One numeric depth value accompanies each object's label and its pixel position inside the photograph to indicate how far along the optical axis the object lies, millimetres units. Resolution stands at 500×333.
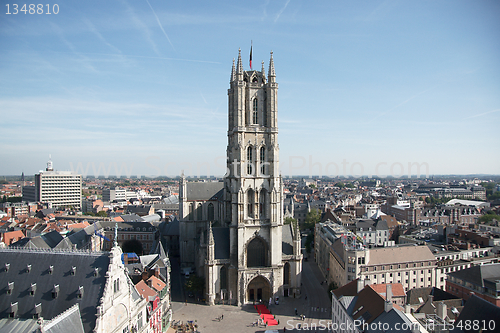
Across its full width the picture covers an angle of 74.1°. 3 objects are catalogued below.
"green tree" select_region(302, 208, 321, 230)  127038
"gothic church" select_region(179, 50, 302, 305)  63625
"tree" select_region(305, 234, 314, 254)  101750
